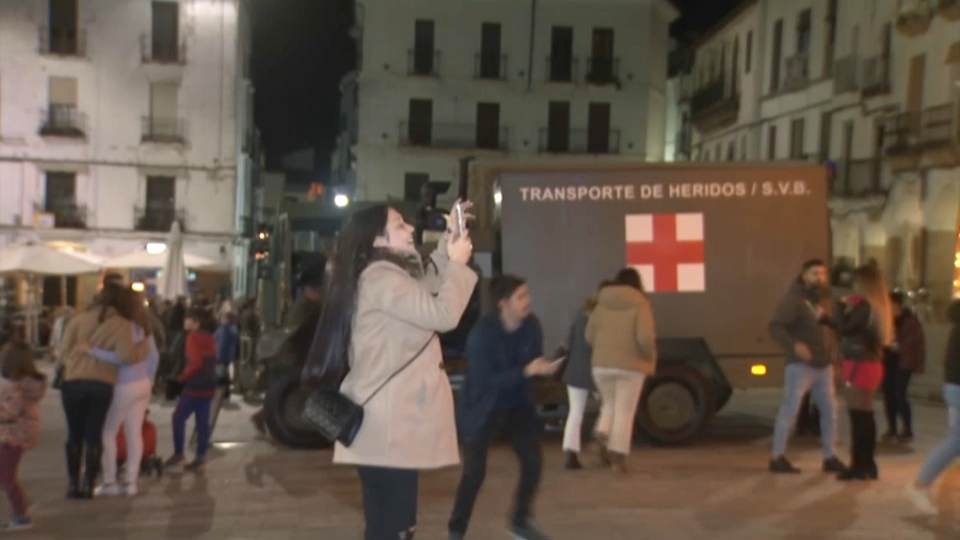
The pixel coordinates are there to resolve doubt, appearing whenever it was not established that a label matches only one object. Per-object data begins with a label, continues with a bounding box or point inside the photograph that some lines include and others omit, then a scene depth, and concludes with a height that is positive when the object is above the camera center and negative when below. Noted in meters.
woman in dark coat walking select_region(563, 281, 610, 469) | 11.23 -1.17
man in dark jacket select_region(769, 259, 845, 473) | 10.66 -0.71
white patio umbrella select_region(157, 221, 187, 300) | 22.89 -0.56
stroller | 11.04 -1.88
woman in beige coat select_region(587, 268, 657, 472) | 10.60 -0.83
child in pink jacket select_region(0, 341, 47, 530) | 8.45 -1.19
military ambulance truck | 13.06 +0.05
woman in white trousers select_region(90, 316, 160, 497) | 9.76 -1.40
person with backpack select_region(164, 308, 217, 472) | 10.88 -1.16
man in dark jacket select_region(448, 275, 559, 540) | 7.69 -0.92
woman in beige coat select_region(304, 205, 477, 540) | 4.87 -0.41
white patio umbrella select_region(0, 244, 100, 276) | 23.81 -0.45
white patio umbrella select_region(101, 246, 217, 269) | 25.94 -0.42
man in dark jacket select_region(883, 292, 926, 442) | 14.02 -1.17
